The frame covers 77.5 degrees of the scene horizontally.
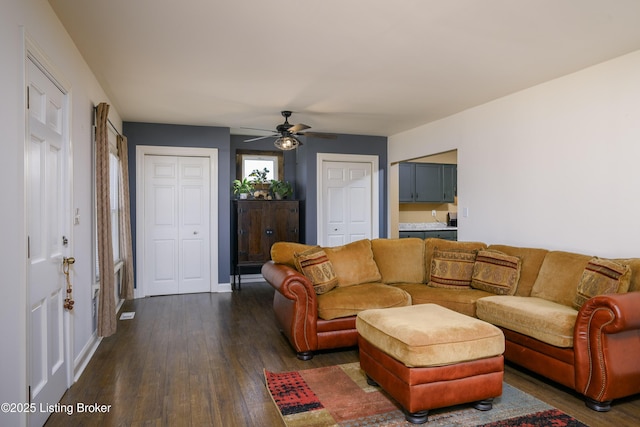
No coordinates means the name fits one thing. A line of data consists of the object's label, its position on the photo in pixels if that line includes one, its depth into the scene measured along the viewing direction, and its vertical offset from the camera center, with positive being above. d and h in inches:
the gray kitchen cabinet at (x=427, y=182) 291.1 +21.5
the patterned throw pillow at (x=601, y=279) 107.4 -19.0
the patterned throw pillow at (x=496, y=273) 143.3 -22.8
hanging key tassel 104.9 -18.9
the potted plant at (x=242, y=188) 251.9 +15.3
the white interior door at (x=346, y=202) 261.4 +6.5
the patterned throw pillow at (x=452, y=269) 157.3 -23.1
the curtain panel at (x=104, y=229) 139.6 -5.9
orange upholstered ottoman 89.7 -35.2
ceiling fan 192.9 +37.7
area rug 90.7 -47.9
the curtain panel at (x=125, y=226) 189.3 -6.5
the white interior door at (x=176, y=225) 229.0 -7.2
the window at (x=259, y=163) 271.1 +34.3
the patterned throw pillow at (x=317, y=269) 141.9 -20.8
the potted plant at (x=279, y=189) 259.3 +15.0
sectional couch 97.4 -28.5
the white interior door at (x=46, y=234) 84.3 -4.9
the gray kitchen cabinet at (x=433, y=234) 287.1 -16.4
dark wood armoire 245.9 -9.5
